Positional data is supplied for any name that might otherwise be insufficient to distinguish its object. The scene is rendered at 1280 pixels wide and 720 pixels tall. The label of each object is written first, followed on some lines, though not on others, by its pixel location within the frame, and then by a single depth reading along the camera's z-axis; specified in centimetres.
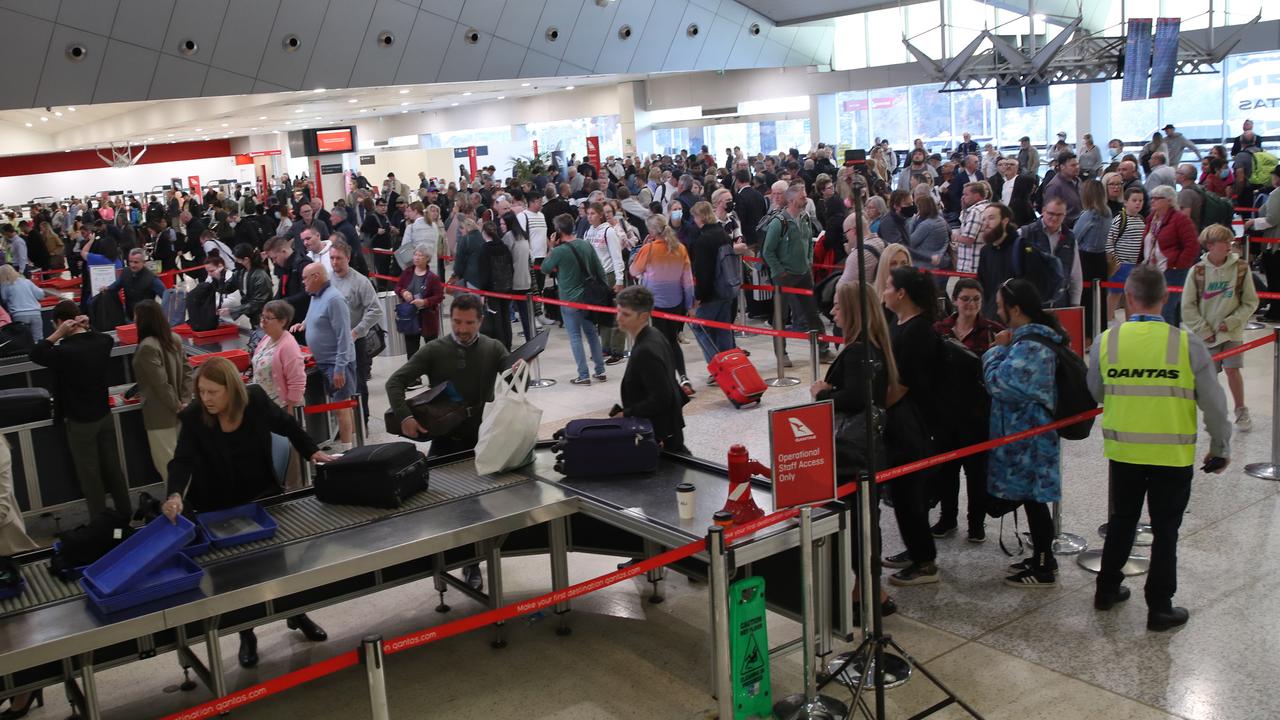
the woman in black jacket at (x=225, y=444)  495
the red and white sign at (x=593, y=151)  2474
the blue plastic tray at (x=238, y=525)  447
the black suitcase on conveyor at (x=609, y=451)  512
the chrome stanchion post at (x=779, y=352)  1002
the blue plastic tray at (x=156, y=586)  383
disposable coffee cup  443
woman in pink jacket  739
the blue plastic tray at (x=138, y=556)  387
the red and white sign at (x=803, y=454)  421
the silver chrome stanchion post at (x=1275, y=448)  678
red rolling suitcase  934
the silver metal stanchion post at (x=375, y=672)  343
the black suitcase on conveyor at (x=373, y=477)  485
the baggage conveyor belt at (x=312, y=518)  408
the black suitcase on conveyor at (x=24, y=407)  730
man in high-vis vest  476
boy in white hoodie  756
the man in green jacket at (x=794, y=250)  1012
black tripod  380
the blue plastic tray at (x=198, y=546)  437
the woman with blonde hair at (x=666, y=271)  973
